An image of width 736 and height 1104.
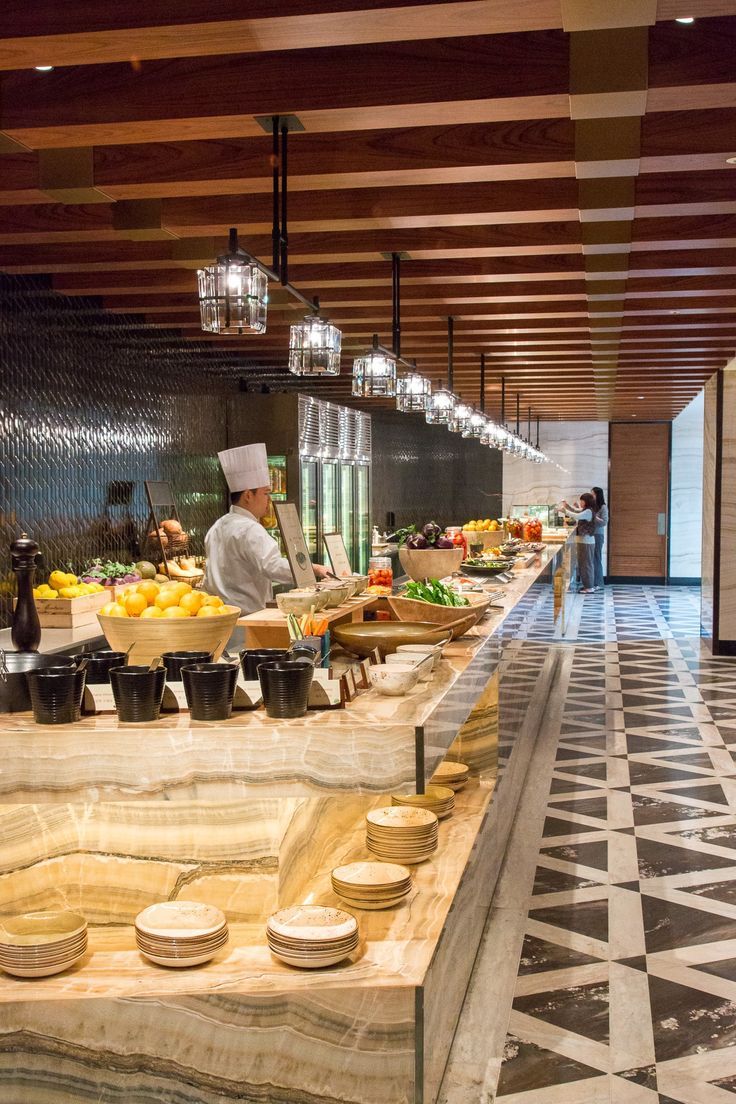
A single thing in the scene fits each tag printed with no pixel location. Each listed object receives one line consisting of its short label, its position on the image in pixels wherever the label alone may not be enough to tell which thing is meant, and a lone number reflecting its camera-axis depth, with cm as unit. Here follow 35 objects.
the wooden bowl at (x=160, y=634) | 285
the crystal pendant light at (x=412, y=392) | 561
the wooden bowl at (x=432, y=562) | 656
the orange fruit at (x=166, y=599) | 297
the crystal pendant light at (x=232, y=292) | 297
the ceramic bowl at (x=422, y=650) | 307
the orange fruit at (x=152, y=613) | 290
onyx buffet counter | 225
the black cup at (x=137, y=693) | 233
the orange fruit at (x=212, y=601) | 302
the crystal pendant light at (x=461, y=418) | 718
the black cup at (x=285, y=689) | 236
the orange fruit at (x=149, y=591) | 300
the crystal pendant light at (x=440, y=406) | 637
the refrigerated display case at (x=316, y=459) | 884
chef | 532
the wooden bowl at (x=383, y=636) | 336
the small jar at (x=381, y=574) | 519
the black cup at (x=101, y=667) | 248
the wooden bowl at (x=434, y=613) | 381
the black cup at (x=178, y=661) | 257
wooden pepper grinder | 299
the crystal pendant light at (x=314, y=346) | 371
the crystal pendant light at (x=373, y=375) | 469
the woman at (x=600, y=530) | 1770
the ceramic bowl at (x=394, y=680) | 261
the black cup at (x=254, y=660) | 258
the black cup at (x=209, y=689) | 234
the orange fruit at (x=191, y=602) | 296
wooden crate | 502
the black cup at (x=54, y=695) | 231
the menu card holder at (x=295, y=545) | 471
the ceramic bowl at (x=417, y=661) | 280
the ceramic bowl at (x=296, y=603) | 388
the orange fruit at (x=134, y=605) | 294
